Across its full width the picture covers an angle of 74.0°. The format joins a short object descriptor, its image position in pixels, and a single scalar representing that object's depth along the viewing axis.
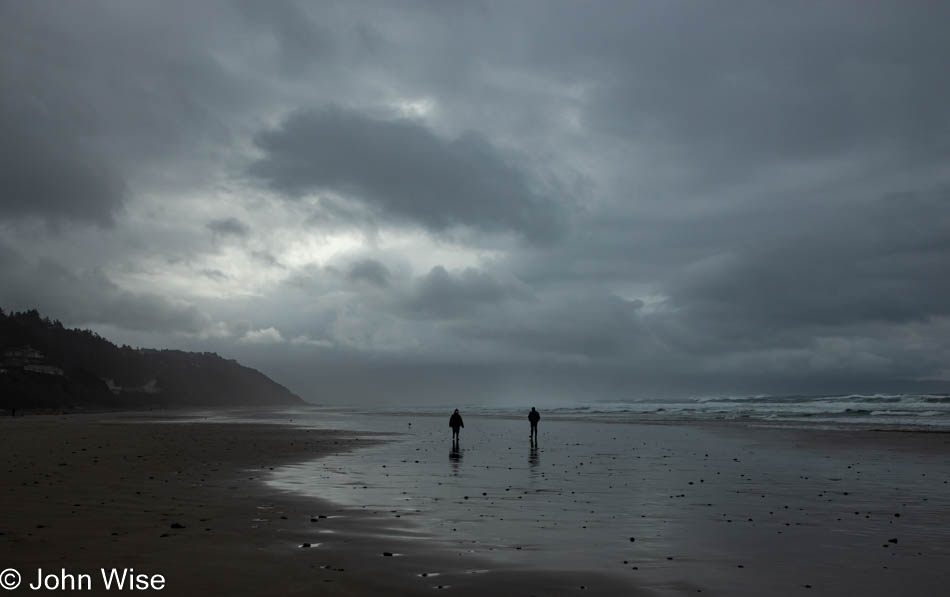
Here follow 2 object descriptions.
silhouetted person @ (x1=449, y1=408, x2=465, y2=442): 36.97
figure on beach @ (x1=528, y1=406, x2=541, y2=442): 39.59
